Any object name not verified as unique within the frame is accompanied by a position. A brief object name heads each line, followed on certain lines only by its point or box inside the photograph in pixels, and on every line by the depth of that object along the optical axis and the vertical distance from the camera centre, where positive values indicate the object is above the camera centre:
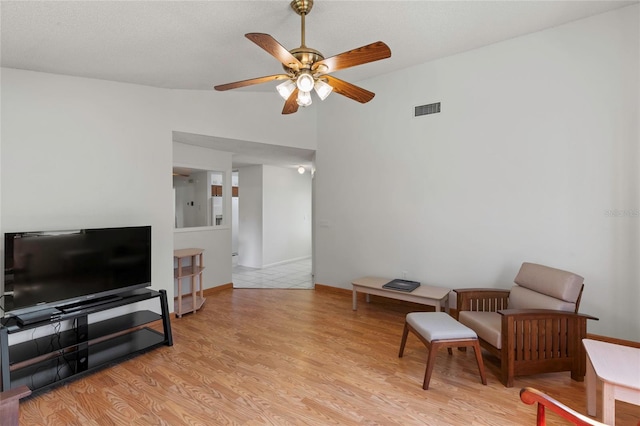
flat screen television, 2.42 -0.48
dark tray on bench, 3.82 -0.95
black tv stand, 2.37 -1.17
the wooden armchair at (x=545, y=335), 2.46 -1.02
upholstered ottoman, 2.45 -1.02
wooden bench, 3.59 -1.01
